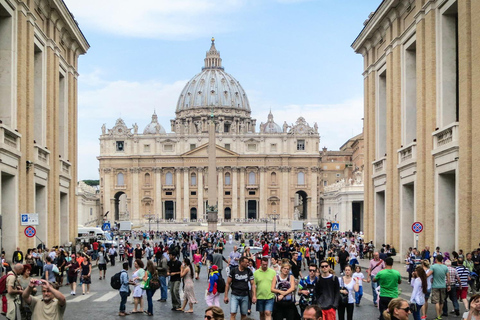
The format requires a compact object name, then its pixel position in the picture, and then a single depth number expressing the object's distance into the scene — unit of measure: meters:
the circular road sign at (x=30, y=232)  25.62
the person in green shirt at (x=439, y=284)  16.28
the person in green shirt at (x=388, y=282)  13.89
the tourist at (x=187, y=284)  18.44
